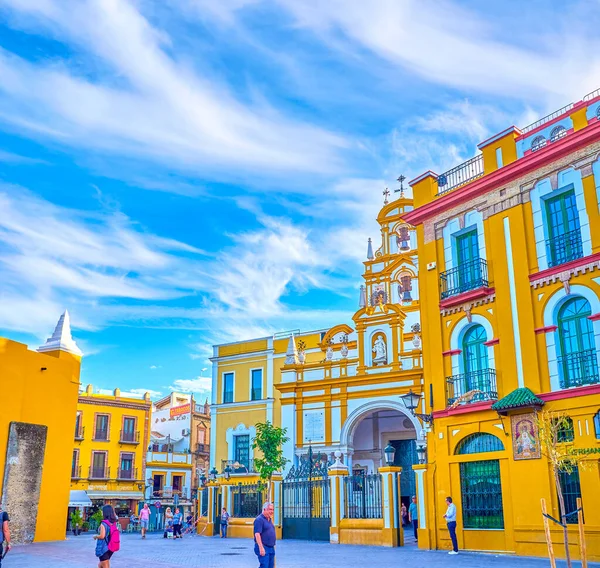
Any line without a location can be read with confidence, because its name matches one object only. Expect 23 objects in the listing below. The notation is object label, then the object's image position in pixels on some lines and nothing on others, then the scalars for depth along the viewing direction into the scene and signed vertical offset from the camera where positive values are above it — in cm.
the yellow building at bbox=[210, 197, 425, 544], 3198 +513
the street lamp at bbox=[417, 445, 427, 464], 2206 +115
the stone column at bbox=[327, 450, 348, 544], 2247 -21
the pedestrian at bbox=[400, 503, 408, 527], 2947 -104
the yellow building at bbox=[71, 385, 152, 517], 4891 +310
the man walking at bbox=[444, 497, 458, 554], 1842 -81
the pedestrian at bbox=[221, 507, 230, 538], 2664 -117
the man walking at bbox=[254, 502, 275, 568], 1114 -78
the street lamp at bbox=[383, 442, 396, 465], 2192 +116
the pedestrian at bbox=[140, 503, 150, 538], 2892 -109
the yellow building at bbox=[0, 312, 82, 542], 2036 +184
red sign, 6050 +715
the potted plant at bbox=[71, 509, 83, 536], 3161 -146
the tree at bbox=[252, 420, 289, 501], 2948 +190
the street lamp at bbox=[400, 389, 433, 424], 2044 +258
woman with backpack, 1101 -71
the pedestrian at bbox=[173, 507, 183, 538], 2722 -125
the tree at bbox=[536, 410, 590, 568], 1254 +101
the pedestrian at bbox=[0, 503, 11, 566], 1205 -61
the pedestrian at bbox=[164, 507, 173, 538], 3005 -137
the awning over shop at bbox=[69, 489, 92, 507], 3357 -32
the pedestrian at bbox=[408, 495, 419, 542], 2103 -79
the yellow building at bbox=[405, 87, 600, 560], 1761 +451
